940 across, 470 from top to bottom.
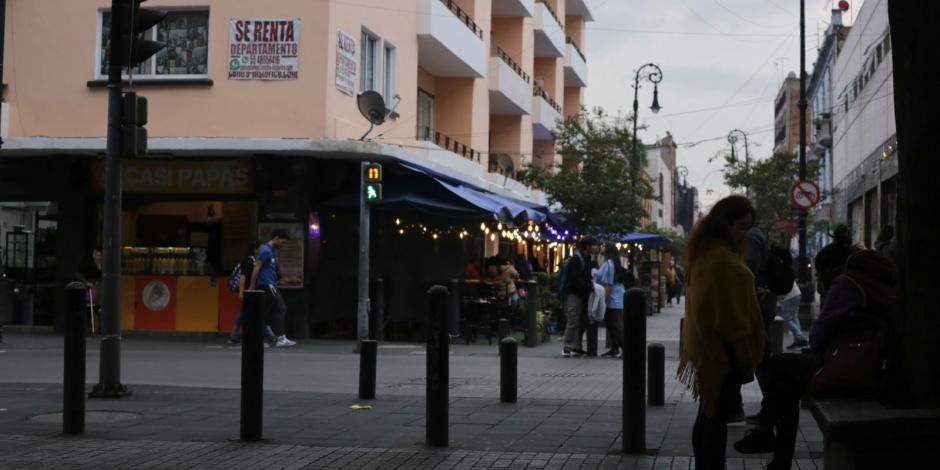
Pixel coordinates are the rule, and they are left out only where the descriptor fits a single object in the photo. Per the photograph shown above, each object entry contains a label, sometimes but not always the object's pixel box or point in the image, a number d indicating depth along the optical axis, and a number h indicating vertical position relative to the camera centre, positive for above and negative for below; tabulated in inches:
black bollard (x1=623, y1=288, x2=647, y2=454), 309.3 -23.6
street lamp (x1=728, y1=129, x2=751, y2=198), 2124.8 +264.4
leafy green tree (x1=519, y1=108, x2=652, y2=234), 1298.0 +111.0
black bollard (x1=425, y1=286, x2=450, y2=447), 324.5 -26.0
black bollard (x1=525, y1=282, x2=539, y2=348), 754.2 -25.5
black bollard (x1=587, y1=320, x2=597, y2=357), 690.2 -33.0
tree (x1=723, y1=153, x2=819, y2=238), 1925.4 +161.7
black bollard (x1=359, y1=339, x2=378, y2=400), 439.2 -34.6
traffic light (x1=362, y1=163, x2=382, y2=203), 701.9 +56.3
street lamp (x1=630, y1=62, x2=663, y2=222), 1657.2 +278.7
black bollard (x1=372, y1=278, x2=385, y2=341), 779.4 -18.0
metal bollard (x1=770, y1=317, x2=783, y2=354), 413.8 -17.0
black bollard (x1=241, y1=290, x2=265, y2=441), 332.5 -24.7
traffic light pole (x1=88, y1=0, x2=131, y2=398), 434.0 +11.6
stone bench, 183.5 -23.2
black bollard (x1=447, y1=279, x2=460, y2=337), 795.4 -17.0
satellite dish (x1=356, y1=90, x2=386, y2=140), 818.8 +116.2
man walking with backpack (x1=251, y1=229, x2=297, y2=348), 738.8 -0.3
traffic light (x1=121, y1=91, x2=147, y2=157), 438.3 +53.8
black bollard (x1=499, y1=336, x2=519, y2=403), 426.3 -31.2
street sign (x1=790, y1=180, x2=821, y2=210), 1018.1 +76.8
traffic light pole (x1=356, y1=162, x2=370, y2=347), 706.8 +4.1
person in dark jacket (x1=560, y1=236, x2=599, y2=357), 684.7 -3.2
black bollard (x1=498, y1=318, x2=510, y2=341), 742.1 -28.6
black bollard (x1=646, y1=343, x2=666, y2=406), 420.5 -32.1
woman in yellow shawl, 247.1 -9.2
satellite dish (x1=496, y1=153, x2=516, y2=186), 1298.0 +126.4
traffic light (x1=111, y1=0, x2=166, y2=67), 435.5 +89.4
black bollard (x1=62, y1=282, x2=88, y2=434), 339.6 -24.7
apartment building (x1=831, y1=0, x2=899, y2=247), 1258.6 +196.2
